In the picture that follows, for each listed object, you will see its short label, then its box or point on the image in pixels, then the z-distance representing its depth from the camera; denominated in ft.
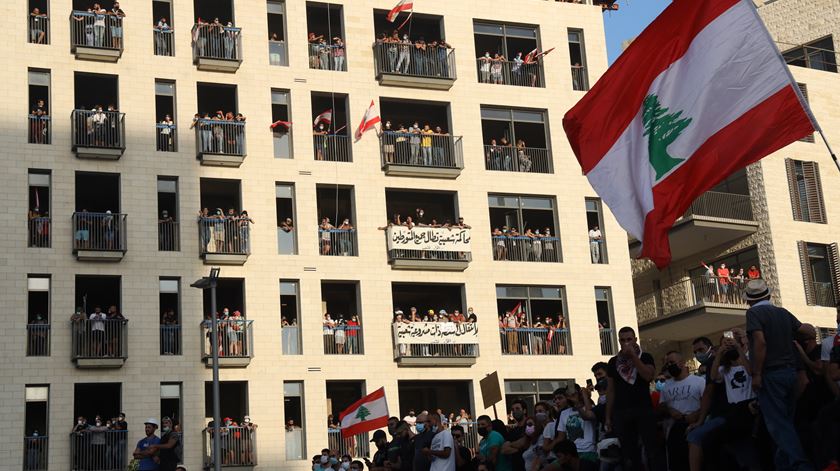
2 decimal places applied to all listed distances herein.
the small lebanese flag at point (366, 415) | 118.83
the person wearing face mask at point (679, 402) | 56.54
